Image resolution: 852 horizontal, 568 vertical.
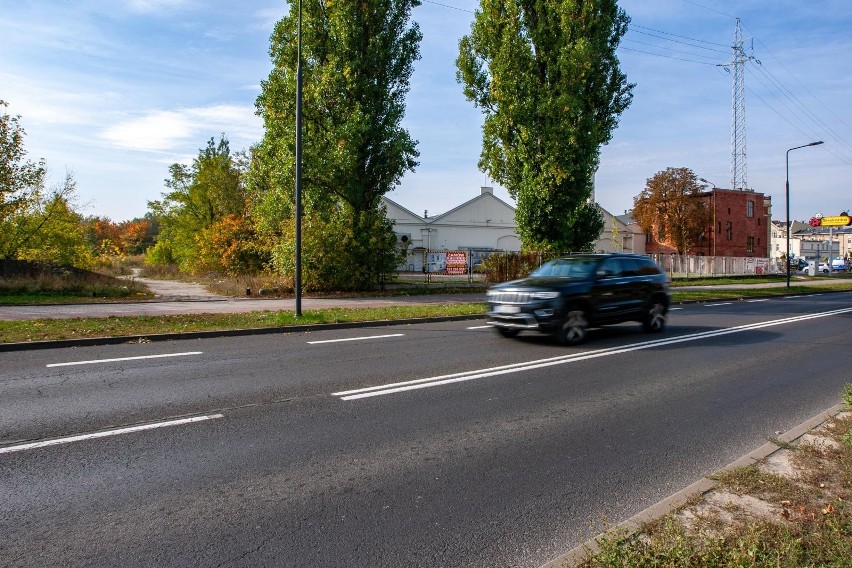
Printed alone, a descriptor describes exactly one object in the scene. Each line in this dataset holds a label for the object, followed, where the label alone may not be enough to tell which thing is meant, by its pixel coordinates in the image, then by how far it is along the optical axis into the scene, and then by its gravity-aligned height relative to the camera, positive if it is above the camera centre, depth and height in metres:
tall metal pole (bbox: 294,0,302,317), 14.12 +2.17
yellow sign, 57.16 +5.53
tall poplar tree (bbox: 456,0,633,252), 25.70 +8.44
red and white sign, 32.88 +0.62
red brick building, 61.03 +5.37
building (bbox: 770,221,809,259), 115.95 +7.19
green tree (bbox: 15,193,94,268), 21.02 +1.52
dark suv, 10.51 -0.51
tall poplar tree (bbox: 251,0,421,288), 22.34 +6.09
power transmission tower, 57.31 +19.91
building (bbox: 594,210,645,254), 62.31 +4.13
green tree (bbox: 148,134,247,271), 38.22 +5.38
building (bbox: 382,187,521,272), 57.06 +4.94
